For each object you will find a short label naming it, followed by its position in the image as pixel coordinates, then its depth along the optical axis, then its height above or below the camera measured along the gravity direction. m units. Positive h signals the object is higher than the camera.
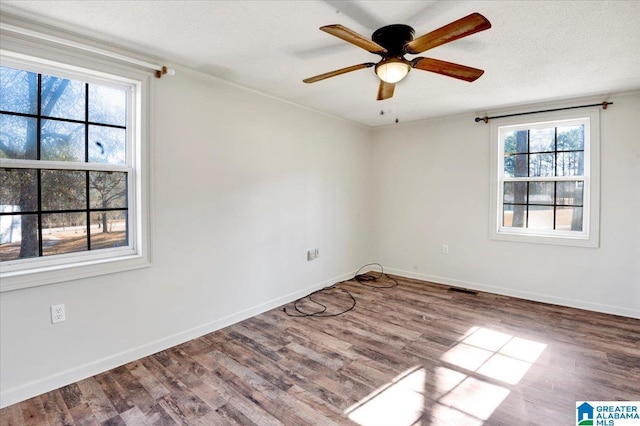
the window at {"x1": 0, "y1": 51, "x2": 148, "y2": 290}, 2.04 +0.25
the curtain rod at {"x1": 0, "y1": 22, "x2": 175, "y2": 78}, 1.91 +1.07
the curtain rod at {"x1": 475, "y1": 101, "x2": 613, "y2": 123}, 3.36 +1.13
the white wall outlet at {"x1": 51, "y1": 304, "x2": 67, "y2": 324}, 2.11 -0.71
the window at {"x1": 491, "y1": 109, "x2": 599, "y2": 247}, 3.56 +0.35
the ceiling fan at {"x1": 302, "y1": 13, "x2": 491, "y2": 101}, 1.71 +0.93
